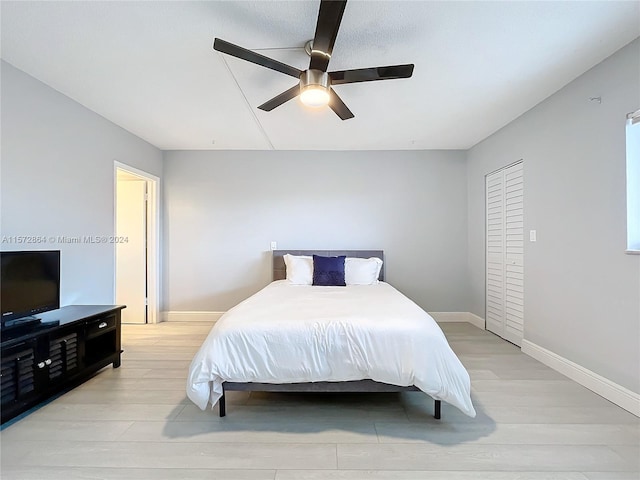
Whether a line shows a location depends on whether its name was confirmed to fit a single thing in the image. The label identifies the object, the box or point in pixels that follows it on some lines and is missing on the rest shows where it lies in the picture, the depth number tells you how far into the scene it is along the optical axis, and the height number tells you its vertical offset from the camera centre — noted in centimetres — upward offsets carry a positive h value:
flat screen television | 218 -33
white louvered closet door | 350 -16
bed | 198 -75
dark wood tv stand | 205 -85
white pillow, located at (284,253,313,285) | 400 -39
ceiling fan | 169 +106
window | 221 +35
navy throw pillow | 388 -40
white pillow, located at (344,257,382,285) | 395 -40
